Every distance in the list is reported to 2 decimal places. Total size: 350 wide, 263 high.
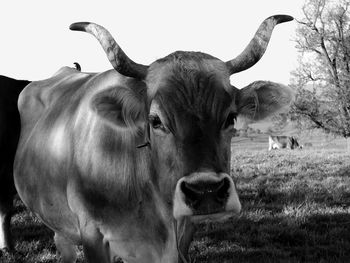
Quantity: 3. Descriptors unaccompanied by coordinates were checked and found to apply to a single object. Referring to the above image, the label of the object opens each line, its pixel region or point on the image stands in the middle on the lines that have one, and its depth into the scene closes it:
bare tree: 28.53
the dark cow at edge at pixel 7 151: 5.75
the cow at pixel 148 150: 2.79
